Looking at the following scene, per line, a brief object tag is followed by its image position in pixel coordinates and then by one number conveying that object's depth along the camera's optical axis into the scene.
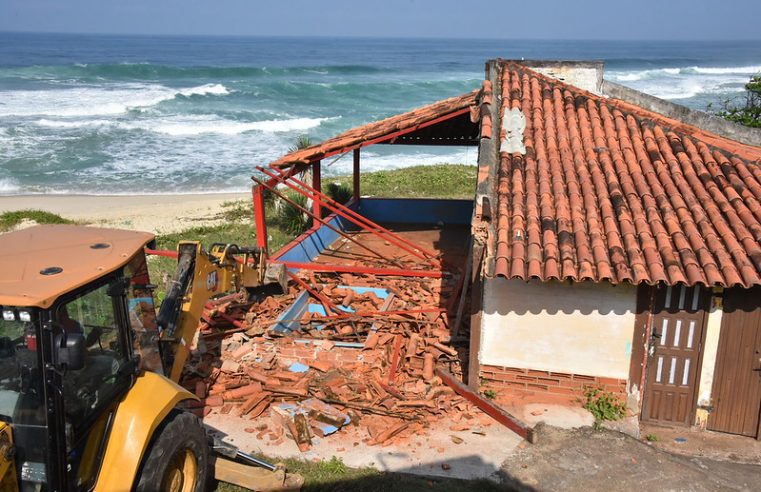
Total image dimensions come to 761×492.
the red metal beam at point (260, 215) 13.08
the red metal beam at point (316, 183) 16.36
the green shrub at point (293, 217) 18.98
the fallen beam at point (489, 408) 8.46
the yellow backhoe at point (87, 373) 4.70
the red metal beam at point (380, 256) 14.68
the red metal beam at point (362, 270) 12.45
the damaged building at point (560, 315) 8.62
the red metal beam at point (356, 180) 19.11
